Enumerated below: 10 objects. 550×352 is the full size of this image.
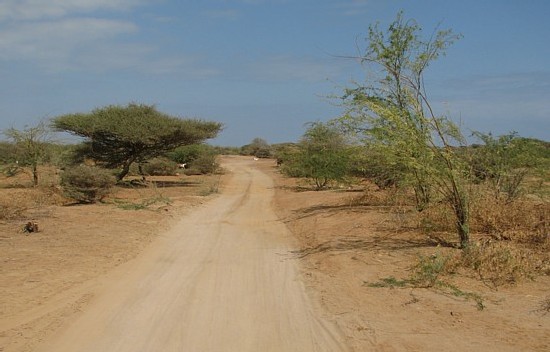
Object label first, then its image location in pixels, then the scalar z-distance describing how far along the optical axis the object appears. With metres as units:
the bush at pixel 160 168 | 43.38
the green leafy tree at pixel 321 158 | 26.53
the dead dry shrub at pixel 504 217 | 10.41
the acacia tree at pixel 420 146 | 9.58
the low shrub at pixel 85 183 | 19.48
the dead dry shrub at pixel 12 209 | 14.33
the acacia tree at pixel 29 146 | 27.47
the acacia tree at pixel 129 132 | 29.61
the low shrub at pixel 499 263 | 7.77
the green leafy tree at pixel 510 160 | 13.15
